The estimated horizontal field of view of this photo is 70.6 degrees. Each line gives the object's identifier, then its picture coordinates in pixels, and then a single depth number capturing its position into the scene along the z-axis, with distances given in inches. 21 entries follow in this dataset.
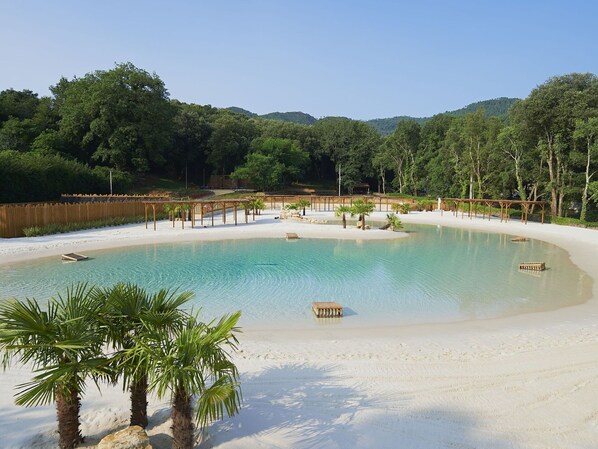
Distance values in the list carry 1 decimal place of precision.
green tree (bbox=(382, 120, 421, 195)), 2783.0
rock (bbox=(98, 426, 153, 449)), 188.1
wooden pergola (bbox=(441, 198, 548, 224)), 1561.4
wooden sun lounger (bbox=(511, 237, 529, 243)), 1116.5
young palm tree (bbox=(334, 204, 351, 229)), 1358.5
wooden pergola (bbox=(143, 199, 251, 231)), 1326.3
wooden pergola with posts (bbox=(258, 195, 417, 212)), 2232.3
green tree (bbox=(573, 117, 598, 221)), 1311.5
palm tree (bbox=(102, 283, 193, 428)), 217.3
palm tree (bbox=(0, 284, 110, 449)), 190.9
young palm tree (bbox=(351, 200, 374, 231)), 1325.0
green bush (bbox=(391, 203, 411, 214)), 1968.5
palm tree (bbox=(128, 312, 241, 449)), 187.9
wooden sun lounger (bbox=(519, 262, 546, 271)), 738.2
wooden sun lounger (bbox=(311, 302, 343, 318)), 473.7
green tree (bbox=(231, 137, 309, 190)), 2426.2
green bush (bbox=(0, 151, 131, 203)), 1453.0
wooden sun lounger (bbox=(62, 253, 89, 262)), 807.7
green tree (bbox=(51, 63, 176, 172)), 2156.7
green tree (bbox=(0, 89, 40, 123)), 2245.3
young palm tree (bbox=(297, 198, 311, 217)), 1836.9
